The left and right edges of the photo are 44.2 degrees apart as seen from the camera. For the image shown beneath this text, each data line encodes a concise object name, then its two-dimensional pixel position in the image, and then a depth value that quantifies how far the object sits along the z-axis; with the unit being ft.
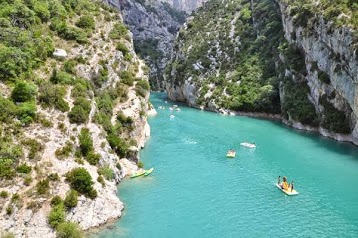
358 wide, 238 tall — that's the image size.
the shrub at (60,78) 179.22
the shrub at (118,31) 252.01
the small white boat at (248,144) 252.01
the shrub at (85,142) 158.20
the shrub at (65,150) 145.60
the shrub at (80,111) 165.17
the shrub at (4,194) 122.83
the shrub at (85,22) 237.25
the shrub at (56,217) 122.21
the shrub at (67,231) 119.55
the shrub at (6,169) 127.95
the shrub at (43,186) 128.80
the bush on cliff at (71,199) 130.00
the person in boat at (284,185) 176.90
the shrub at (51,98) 163.02
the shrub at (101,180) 150.95
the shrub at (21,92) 154.92
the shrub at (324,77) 303.27
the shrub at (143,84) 247.13
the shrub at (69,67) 192.13
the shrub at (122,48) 246.10
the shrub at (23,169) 131.77
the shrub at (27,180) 129.70
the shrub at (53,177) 134.84
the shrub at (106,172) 158.33
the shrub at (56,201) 127.92
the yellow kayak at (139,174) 182.70
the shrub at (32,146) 137.91
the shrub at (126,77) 241.96
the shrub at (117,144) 185.60
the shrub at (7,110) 143.33
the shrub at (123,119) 210.79
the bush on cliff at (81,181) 137.59
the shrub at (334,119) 278.85
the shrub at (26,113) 147.84
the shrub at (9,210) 120.14
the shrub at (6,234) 112.88
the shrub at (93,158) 157.28
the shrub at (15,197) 123.34
